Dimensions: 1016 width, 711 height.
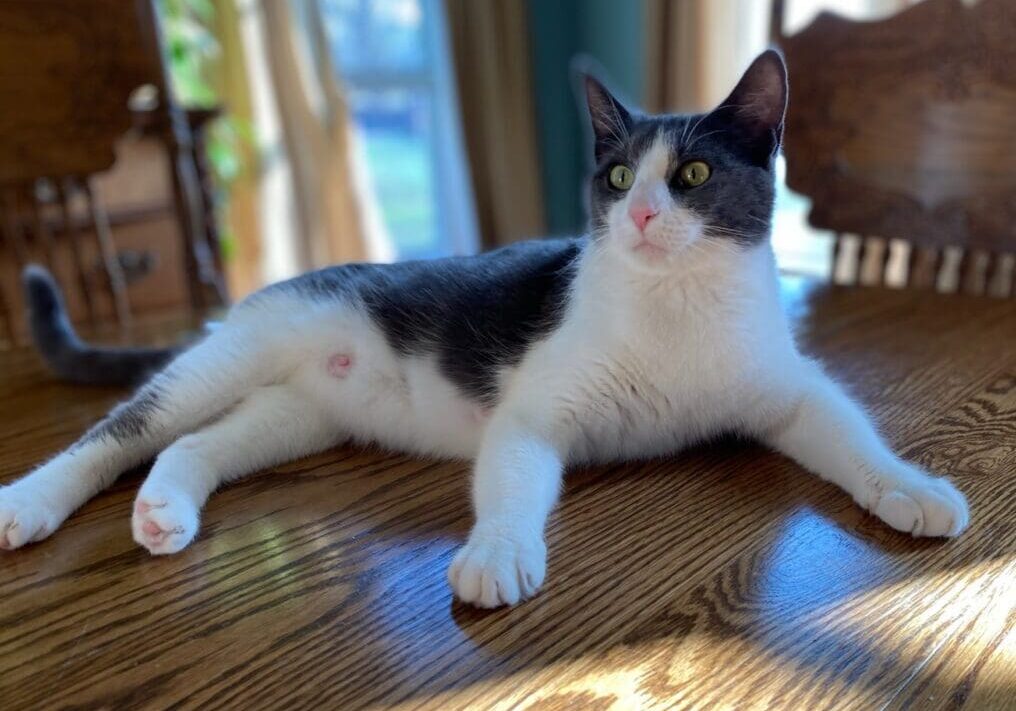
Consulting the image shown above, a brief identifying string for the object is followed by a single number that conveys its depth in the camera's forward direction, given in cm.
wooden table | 55
